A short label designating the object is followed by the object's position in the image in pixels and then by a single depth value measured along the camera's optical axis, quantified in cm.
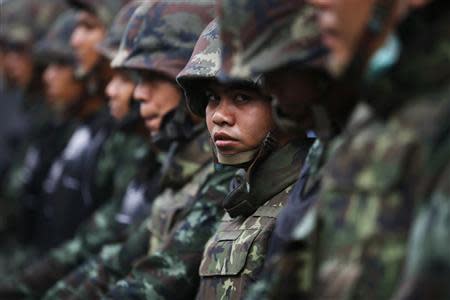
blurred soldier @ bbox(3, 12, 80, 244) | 1746
